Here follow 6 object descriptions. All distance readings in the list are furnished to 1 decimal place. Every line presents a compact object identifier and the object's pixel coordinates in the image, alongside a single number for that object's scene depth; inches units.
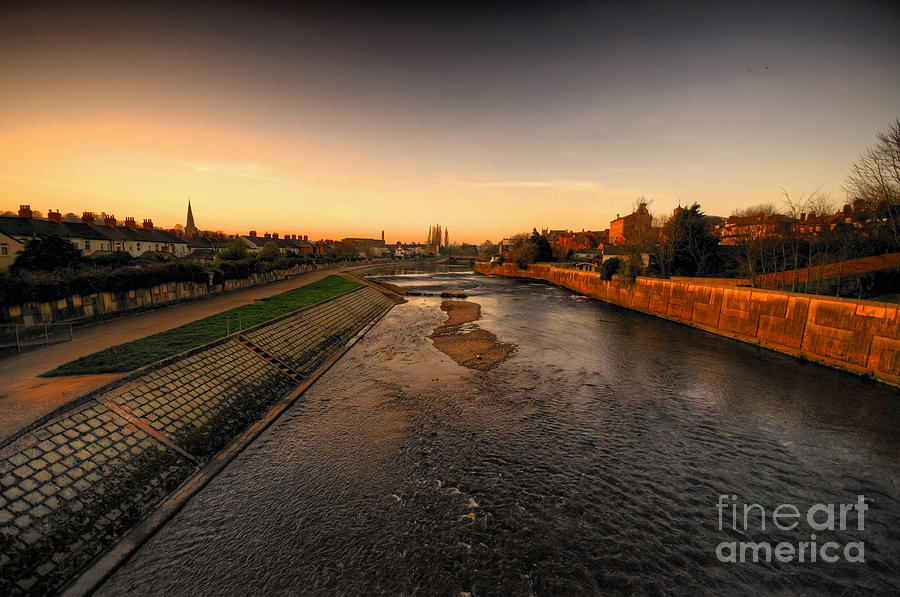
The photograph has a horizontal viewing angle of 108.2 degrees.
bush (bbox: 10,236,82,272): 1157.1
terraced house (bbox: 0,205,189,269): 1830.7
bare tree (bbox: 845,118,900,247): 777.6
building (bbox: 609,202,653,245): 2113.2
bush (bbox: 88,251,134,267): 1583.7
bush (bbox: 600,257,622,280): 1832.1
